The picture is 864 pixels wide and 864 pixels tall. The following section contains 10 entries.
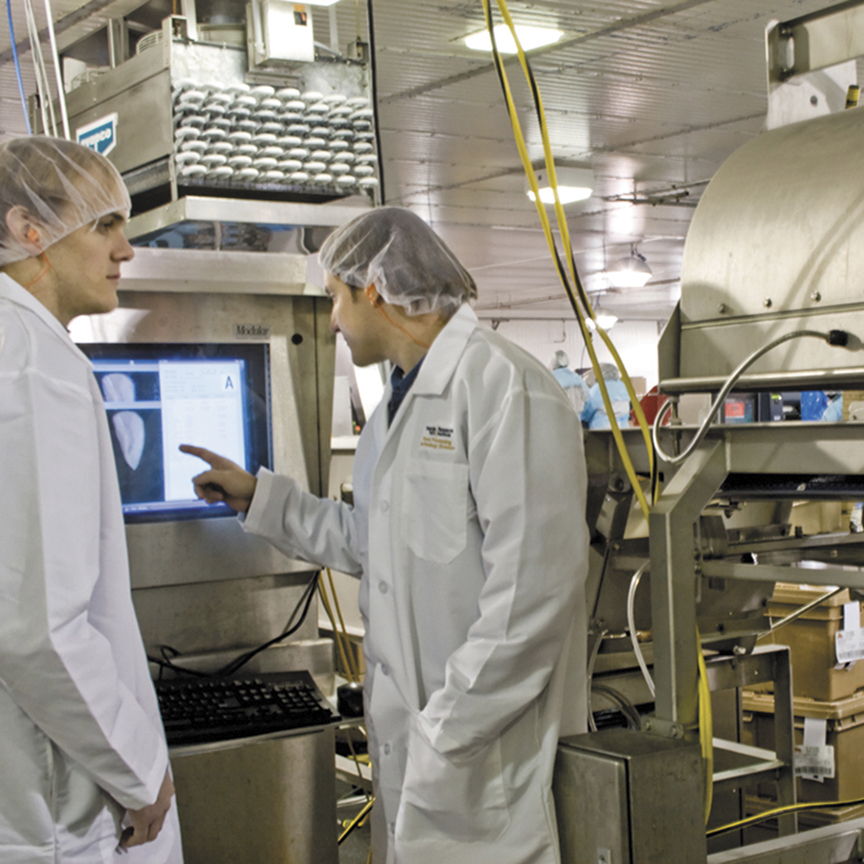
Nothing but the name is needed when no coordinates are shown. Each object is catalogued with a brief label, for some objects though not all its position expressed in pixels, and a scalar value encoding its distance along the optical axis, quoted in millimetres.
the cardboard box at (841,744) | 3008
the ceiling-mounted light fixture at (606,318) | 10827
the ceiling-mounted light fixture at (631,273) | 8125
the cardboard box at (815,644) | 3039
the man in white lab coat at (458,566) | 1403
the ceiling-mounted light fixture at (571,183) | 6457
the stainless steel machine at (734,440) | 1422
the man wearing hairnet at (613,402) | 7902
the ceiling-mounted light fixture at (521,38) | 4105
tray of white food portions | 1674
